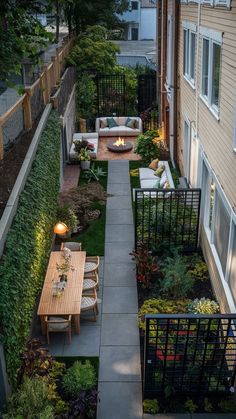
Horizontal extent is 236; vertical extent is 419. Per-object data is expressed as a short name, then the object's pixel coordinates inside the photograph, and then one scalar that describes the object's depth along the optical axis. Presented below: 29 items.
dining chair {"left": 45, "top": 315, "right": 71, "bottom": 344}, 9.80
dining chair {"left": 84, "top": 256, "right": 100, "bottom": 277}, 11.68
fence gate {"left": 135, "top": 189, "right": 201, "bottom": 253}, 12.80
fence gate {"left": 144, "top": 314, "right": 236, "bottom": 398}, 8.16
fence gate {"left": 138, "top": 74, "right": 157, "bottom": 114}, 26.36
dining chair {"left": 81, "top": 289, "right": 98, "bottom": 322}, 10.44
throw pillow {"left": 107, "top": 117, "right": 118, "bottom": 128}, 25.00
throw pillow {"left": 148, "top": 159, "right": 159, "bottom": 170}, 18.92
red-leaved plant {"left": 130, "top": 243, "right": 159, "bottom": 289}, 11.69
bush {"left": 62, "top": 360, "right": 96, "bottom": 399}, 8.46
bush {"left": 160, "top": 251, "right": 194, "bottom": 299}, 11.09
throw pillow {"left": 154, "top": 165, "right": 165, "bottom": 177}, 17.98
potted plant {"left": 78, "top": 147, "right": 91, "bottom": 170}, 19.75
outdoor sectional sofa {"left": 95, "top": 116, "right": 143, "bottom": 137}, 24.61
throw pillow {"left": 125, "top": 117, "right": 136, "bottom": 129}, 24.91
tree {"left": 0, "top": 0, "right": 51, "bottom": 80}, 7.75
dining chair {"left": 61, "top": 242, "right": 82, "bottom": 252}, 12.79
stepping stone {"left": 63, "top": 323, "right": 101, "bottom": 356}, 9.75
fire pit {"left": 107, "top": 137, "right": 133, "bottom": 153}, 21.95
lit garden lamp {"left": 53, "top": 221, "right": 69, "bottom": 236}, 12.79
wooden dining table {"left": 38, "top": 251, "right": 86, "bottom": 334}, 9.97
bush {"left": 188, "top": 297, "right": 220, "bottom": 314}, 10.22
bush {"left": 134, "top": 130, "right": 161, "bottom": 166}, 20.08
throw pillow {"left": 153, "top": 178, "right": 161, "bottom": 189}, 15.98
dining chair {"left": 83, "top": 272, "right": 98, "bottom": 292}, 11.08
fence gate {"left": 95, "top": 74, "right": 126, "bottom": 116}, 26.86
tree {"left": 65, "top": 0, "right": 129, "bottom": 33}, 29.94
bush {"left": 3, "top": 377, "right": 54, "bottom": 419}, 7.28
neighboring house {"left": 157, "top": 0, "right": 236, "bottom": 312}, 9.12
